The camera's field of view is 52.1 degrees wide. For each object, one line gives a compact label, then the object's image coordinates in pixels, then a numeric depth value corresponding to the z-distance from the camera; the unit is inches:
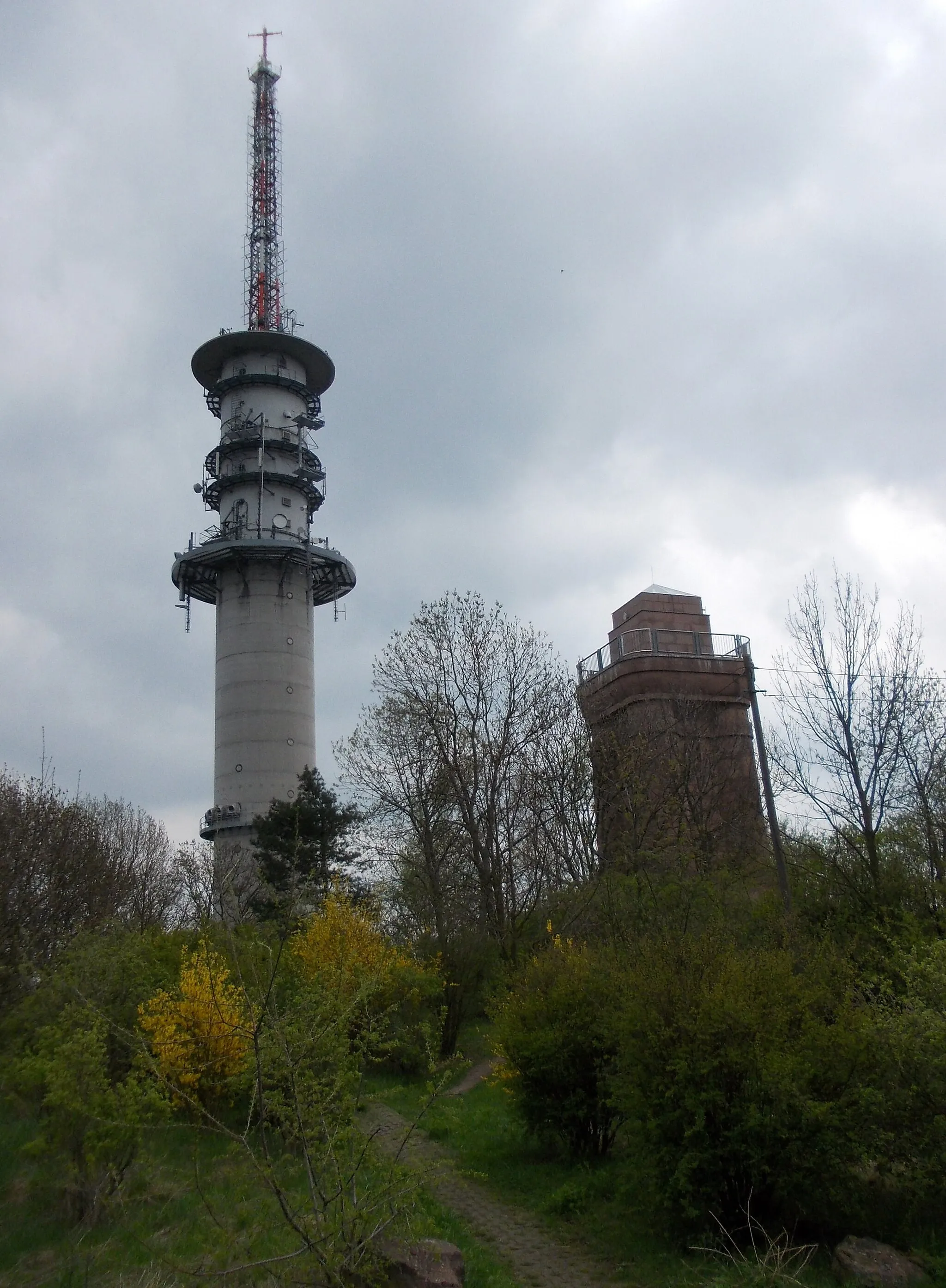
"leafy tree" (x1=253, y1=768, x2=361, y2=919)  1165.7
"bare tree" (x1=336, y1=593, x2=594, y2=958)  1022.4
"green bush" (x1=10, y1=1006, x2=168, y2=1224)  390.0
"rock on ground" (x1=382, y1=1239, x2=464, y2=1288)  306.5
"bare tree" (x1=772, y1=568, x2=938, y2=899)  693.3
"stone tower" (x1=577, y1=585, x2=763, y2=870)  1091.9
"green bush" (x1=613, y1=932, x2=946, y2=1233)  369.1
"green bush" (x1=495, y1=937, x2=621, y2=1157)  529.3
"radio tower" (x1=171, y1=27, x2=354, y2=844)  1636.3
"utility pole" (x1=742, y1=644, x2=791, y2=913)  649.6
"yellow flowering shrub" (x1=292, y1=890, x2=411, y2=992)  772.0
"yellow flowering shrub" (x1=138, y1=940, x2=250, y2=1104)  499.0
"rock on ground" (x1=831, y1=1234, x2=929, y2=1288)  327.6
